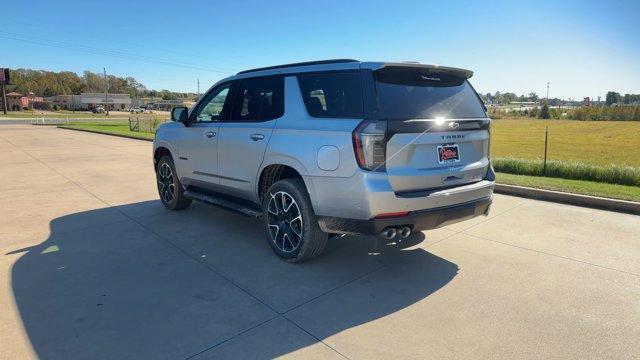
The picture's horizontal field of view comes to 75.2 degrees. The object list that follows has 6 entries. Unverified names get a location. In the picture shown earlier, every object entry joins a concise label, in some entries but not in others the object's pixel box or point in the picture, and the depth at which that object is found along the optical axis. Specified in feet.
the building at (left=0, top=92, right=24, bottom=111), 345.10
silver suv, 11.55
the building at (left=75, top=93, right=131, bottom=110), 364.58
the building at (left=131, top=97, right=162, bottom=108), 441.68
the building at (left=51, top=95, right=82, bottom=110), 359.05
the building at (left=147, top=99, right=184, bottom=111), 381.52
